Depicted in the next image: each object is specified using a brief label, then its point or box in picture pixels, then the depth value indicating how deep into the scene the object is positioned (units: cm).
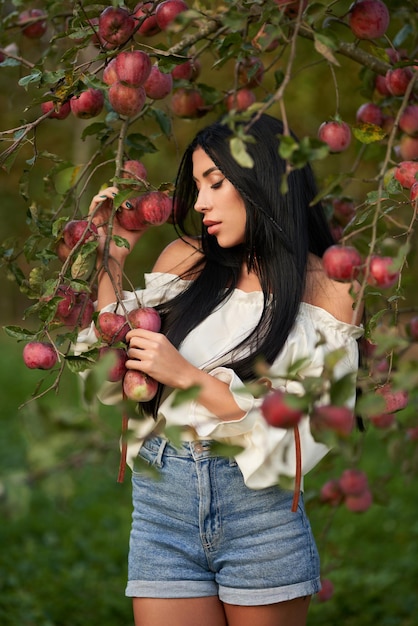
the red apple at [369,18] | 362
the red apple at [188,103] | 395
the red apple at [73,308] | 339
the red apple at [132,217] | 359
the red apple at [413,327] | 389
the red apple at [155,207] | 355
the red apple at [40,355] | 334
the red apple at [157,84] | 357
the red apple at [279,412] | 281
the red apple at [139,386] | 334
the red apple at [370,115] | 390
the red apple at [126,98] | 342
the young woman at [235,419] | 357
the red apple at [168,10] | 351
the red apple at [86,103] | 359
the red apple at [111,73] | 342
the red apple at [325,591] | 428
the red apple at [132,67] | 339
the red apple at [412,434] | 424
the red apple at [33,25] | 401
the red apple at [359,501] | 424
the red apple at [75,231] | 350
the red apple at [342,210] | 404
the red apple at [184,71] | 390
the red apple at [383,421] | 406
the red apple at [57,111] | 353
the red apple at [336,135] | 367
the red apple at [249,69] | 383
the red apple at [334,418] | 280
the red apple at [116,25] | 342
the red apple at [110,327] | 338
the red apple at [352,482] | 417
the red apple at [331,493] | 421
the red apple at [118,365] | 334
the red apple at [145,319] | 341
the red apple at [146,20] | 355
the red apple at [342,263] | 313
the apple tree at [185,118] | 311
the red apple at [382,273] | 309
